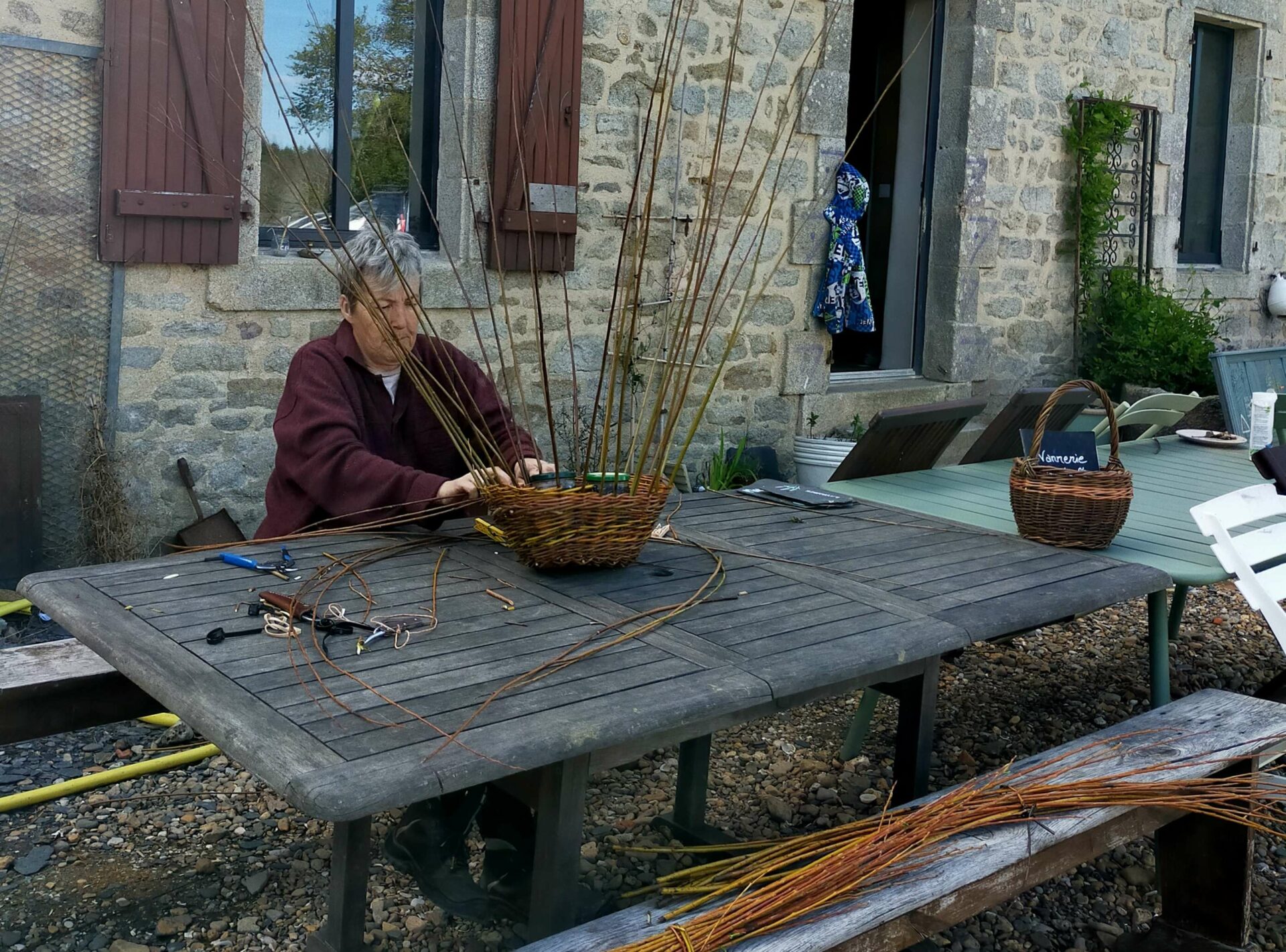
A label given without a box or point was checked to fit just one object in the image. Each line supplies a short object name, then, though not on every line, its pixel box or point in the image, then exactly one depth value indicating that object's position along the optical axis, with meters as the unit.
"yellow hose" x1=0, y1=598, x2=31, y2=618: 4.25
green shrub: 8.05
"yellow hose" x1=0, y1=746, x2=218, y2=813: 3.15
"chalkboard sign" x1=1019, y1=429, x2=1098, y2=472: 2.99
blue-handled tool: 2.51
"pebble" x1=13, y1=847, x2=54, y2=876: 2.89
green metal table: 3.04
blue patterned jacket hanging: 6.87
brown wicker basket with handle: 2.96
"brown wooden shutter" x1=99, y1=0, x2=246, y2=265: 4.62
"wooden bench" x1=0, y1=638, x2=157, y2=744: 2.41
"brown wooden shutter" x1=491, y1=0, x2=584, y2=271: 5.48
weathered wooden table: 1.77
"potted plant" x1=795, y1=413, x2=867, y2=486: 6.51
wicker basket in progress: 2.49
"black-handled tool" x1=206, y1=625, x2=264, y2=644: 2.10
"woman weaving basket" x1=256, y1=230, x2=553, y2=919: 2.53
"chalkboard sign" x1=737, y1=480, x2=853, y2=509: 3.39
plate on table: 4.68
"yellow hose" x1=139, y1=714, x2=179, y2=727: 3.60
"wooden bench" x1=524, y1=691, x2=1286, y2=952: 1.90
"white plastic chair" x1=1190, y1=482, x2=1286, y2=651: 2.88
